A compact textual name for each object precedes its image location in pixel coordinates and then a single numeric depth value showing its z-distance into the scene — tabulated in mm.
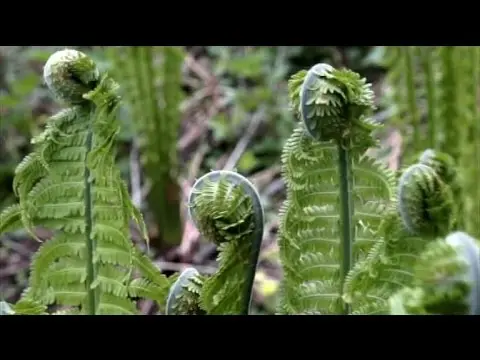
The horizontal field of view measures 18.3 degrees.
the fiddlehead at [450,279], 640
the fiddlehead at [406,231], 712
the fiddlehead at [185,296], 793
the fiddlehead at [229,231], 761
